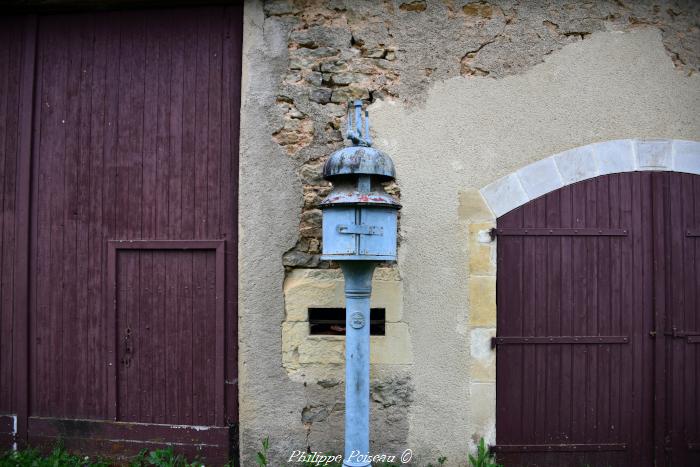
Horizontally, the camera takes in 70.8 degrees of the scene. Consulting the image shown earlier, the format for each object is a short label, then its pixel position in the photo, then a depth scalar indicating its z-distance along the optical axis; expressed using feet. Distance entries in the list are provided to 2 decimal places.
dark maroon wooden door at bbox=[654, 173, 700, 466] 10.53
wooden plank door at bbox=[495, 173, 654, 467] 10.55
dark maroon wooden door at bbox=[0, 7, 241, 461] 11.15
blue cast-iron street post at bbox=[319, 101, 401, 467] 8.46
